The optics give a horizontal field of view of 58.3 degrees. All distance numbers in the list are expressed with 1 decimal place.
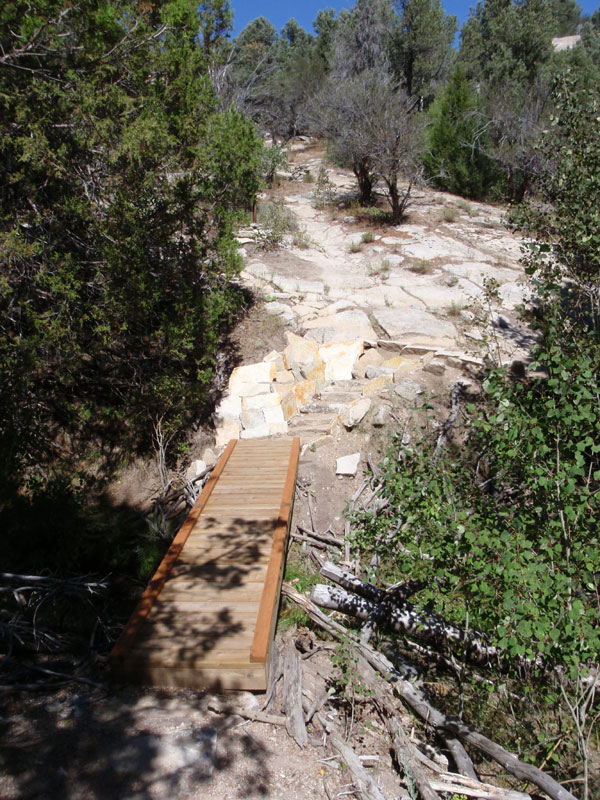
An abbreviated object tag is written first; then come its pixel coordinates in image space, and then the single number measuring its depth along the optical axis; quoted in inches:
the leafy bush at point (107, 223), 211.9
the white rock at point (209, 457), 237.6
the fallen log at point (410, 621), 138.2
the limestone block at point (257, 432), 253.0
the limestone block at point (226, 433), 255.3
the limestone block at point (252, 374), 277.7
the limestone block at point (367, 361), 279.7
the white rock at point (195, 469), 230.1
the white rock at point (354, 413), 237.1
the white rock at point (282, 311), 323.3
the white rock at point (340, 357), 279.3
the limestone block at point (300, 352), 287.3
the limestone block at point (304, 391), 268.1
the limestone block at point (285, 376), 281.7
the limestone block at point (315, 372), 279.6
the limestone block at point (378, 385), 255.4
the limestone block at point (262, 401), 264.5
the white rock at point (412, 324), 297.9
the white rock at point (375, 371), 269.4
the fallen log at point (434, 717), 98.3
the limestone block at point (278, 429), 251.8
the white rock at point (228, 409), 265.3
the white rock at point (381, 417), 235.2
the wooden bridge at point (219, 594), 124.5
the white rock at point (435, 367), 261.4
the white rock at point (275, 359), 289.1
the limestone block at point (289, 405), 262.2
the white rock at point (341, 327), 301.1
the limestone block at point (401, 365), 265.0
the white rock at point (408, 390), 246.5
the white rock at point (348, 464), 221.1
